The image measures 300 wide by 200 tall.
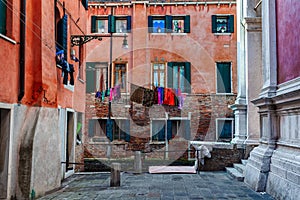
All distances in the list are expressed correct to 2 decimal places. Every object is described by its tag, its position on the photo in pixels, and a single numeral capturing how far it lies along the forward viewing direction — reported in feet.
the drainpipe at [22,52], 22.39
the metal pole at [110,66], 57.72
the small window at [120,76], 58.70
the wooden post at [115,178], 26.67
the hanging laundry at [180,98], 57.41
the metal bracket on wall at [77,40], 34.87
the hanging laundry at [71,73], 31.61
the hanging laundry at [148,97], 53.78
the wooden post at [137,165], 34.42
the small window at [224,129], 56.65
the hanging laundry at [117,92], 54.90
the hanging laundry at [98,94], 54.54
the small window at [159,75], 58.18
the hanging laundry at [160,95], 54.91
